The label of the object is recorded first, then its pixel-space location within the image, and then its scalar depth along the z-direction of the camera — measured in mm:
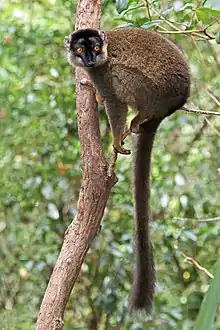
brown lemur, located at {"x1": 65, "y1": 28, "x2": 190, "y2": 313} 3537
